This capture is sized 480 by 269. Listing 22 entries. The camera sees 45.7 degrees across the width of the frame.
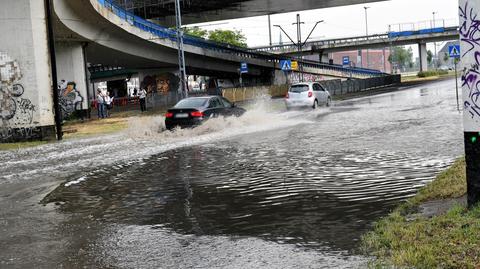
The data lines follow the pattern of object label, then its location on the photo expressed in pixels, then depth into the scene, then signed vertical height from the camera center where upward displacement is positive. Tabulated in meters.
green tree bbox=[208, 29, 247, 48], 103.69 +11.13
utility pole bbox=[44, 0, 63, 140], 22.77 +1.72
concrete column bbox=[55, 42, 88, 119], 37.19 +1.84
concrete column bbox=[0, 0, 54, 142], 22.20 +1.47
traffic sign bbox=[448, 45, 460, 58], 28.01 +1.53
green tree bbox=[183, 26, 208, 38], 99.87 +11.88
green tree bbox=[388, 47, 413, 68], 161.74 +8.39
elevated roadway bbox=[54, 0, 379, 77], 34.50 +4.73
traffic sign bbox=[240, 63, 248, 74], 47.68 +2.29
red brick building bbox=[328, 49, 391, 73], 181.00 +9.70
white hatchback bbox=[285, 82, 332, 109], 31.69 -0.25
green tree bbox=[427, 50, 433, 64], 160.35 +7.51
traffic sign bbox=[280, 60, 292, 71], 46.19 +2.24
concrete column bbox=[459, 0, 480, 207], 6.53 -0.14
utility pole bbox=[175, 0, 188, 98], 40.09 +2.92
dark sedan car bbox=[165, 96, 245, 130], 20.78 -0.47
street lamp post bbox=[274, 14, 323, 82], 67.54 +7.64
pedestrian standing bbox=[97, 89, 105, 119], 36.59 +0.09
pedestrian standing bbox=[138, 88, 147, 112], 41.72 +0.24
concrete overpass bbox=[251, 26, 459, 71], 91.81 +7.42
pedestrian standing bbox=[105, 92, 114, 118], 37.92 +0.25
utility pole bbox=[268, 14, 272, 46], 99.94 +11.04
